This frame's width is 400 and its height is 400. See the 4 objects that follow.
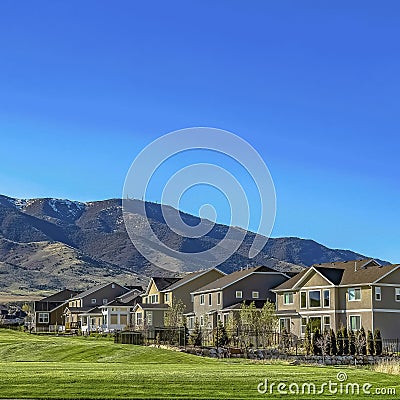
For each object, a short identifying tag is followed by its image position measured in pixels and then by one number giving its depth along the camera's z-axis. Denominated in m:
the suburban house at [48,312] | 124.81
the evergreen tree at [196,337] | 60.50
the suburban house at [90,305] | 111.44
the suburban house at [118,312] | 104.14
